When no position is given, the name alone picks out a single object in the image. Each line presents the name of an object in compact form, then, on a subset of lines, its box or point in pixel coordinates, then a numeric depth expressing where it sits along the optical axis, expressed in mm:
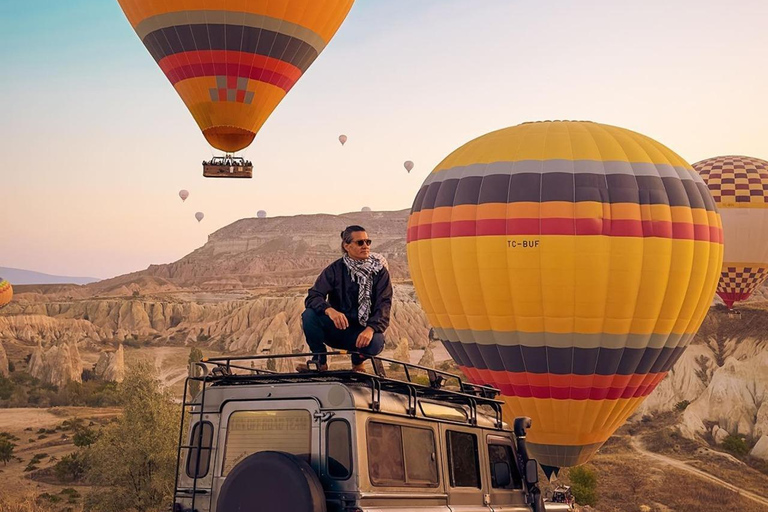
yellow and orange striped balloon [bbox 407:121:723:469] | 24891
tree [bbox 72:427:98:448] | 45469
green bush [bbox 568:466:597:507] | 36844
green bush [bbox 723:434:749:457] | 44531
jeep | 7637
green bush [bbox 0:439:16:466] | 44844
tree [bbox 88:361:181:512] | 32188
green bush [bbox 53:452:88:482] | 41350
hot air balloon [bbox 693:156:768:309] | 54312
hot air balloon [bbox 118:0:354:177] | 33812
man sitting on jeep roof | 9836
